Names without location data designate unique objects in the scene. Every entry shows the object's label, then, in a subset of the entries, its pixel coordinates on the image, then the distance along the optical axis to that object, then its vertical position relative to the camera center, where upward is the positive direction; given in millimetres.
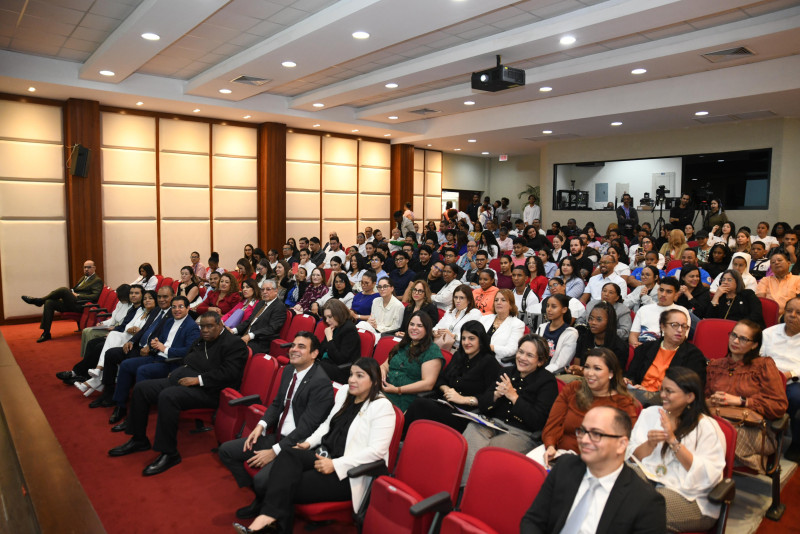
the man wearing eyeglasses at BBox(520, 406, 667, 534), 1966 -984
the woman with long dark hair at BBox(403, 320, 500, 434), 3424 -1008
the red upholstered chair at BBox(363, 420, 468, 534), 2512 -1219
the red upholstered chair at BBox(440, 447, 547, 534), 2291 -1150
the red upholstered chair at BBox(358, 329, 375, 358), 4750 -995
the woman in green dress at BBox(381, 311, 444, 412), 3717 -962
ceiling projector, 6844 +1925
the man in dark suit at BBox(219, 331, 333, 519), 3221 -1178
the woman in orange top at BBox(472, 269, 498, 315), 5559 -642
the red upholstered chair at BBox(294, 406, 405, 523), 2793 -1461
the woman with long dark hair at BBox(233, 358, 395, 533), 2770 -1232
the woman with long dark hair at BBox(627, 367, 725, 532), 2420 -1015
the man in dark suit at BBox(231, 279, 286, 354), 5582 -985
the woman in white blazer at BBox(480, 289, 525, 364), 4316 -798
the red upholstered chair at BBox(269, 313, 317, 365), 5237 -1030
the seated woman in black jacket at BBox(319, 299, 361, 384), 4598 -929
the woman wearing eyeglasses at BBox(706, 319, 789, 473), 3047 -922
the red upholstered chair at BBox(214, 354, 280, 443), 3986 -1245
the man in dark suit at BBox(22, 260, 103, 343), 7846 -1073
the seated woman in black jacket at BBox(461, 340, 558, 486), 3074 -1019
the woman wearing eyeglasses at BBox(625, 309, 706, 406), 3533 -847
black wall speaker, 8930 +1051
